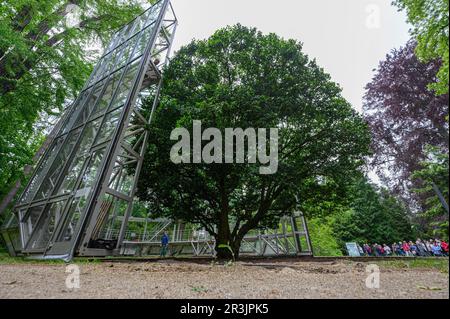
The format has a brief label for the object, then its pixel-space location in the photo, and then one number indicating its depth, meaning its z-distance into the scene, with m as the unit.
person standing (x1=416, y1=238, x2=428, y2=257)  17.48
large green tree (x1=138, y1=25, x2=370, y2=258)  9.14
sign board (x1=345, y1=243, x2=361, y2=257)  18.82
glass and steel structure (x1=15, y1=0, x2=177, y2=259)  8.10
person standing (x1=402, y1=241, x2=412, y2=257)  18.18
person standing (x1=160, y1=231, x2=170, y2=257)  16.48
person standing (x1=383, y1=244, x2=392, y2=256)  21.13
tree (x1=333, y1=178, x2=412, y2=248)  28.59
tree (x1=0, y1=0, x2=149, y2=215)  9.48
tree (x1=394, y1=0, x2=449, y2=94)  5.57
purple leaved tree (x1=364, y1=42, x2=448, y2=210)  10.00
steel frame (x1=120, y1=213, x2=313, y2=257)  16.00
